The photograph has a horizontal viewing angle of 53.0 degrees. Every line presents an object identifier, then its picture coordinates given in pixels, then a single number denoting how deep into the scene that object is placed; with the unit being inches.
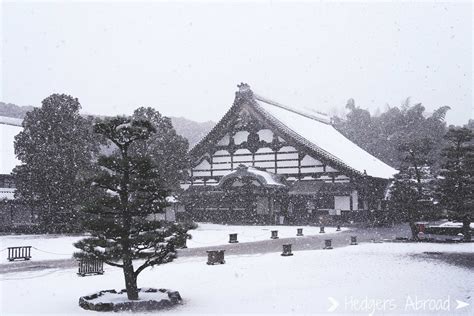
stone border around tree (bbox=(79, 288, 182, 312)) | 387.9
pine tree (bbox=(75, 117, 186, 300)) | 413.1
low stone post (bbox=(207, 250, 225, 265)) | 641.0
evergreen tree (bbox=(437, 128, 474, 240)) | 940.6
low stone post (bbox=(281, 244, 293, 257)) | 725.4
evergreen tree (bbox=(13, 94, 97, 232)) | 1117.7
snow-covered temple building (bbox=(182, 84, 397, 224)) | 1418.6
